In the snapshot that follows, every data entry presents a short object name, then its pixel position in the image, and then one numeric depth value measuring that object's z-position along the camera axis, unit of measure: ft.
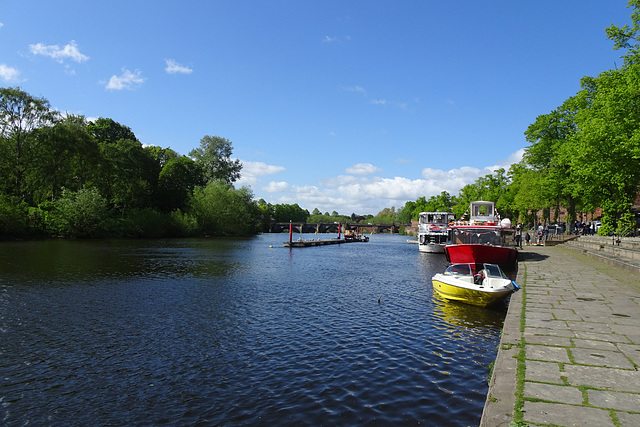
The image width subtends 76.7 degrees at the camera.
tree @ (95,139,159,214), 213.05
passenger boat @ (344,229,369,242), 282.97
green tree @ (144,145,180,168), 293.27
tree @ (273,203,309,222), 554.71
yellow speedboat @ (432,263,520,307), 50.31
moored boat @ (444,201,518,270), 87.15
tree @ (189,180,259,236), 252.21
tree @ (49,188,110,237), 177.78
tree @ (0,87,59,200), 166.50
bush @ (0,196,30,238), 153.48
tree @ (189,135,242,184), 298.35
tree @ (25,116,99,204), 178.11
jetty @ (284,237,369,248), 193.06
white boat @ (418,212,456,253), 160.50
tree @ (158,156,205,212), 259.19
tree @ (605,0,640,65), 89.40
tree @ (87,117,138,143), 245.24
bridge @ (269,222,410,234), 492.95
